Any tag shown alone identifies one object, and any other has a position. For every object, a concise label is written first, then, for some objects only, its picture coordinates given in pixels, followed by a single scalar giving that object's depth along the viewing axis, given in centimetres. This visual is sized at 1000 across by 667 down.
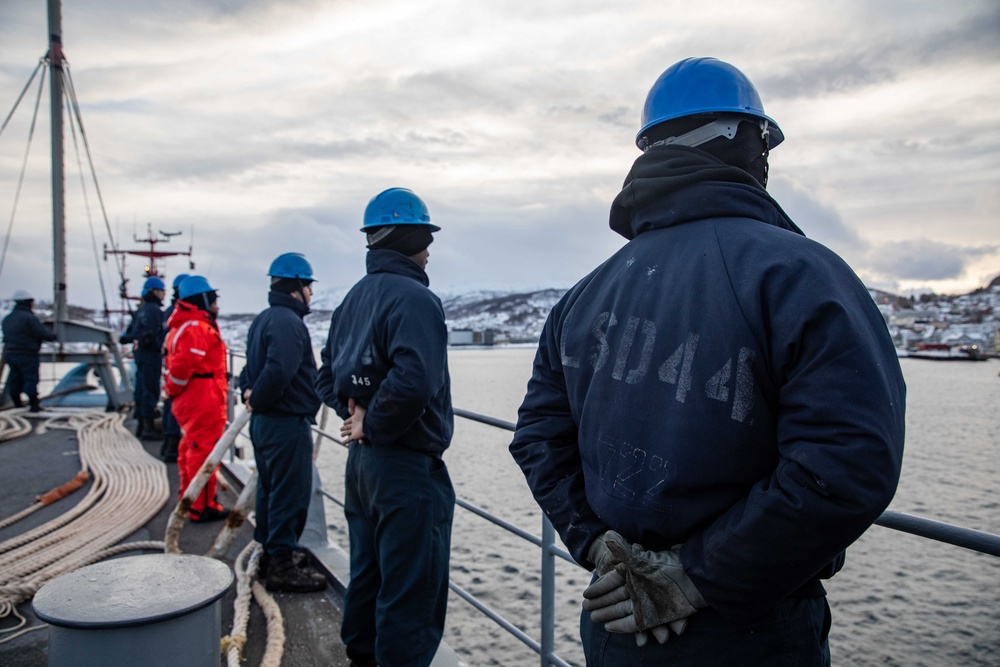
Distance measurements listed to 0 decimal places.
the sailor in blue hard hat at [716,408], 97
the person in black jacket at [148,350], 780
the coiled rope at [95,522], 363
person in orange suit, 458
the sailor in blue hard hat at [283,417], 367
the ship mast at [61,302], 980
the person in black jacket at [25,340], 917
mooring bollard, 169
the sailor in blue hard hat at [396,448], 244
